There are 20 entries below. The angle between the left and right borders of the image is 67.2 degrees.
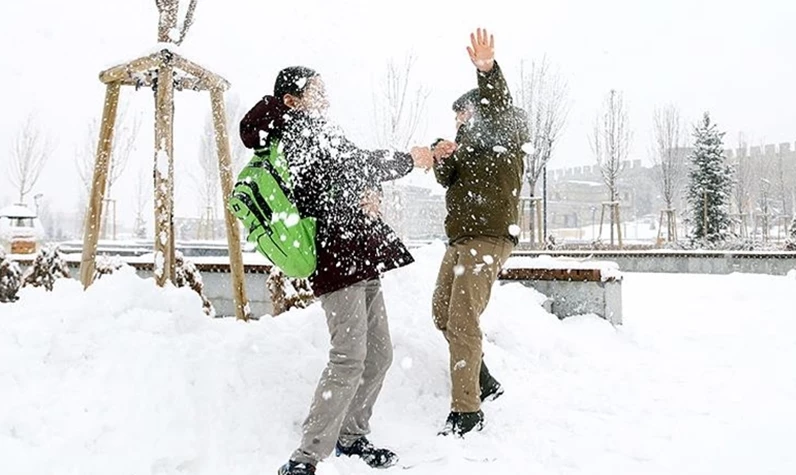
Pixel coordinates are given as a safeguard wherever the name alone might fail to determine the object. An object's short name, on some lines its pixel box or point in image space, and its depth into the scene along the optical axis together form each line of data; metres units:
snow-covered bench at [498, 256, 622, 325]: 5.45
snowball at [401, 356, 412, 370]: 3.53
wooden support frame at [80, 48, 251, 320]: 4.02
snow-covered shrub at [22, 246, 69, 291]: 7.86
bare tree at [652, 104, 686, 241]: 25.09
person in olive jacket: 3.07
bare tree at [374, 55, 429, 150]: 16.61
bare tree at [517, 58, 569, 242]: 20.91
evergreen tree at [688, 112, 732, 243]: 22.72
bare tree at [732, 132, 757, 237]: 31.69
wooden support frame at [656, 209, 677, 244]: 21.57
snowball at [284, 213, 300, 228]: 2.51
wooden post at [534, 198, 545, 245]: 18.61
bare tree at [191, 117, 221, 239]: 30.25
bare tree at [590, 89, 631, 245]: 23.44
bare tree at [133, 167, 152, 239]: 31.19
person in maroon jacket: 2.48
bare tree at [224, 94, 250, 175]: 28.42
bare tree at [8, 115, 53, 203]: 27.50
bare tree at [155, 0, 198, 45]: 4.21
